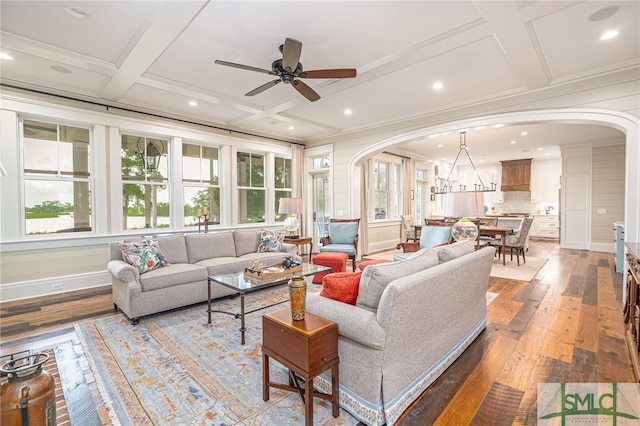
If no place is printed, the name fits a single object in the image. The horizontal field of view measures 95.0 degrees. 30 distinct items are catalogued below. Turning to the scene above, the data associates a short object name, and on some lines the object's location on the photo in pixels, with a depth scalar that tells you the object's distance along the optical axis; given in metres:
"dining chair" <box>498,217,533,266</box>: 5.98
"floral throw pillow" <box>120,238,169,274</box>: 3.48
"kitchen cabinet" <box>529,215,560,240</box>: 10.12
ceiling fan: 2.70
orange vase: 1.81
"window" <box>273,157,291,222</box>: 7.21
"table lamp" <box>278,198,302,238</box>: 5.80
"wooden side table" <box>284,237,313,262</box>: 5.59
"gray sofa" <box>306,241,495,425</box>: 1.68
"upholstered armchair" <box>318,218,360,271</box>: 5.60
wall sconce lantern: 5.25
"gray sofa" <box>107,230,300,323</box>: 3.24
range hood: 10.45
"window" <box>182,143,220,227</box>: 5.73
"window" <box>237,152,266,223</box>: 6.54
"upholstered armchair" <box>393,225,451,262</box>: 5.04
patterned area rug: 1.82
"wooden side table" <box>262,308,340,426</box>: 1.61
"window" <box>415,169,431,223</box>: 10.16
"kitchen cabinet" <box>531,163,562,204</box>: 10.16
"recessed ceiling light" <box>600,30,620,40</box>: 2.93
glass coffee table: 2.83
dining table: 5.92
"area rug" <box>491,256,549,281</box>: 5.13
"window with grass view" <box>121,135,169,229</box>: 5.05
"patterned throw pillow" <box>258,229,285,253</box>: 4.91
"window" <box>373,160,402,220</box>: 8.23
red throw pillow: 1.98
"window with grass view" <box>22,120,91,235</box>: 4.22
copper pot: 1.03
